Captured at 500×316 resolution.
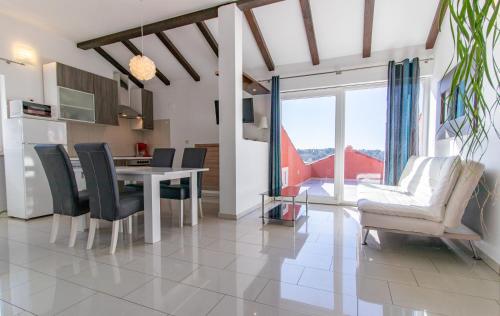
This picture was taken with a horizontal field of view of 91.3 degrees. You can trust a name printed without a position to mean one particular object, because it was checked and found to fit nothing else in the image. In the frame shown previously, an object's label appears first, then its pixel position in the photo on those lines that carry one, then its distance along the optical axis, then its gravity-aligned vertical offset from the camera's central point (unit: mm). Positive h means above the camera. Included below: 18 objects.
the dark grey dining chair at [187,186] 3164 -487
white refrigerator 3432 -228
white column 3543 +736
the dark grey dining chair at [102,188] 2221 -347
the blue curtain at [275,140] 4789 +208
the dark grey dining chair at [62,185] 2363 -345
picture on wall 2752 +480
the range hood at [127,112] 5363 +873
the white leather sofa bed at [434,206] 2107 -547
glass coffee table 3326 -932
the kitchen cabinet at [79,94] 4098 +1037
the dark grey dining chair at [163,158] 3922 -117
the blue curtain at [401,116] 3893 +546
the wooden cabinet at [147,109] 5941 +1019
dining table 2561 -477
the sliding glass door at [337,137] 4297 +242
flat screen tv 4316 +717
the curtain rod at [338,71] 3930 +1430
